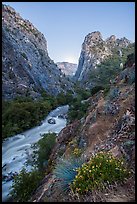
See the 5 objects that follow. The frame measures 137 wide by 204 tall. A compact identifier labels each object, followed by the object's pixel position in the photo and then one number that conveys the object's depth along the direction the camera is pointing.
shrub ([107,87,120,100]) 6.95
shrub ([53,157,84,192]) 2.91
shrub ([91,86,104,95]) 12.79
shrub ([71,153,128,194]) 2.55
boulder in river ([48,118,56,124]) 15.74
